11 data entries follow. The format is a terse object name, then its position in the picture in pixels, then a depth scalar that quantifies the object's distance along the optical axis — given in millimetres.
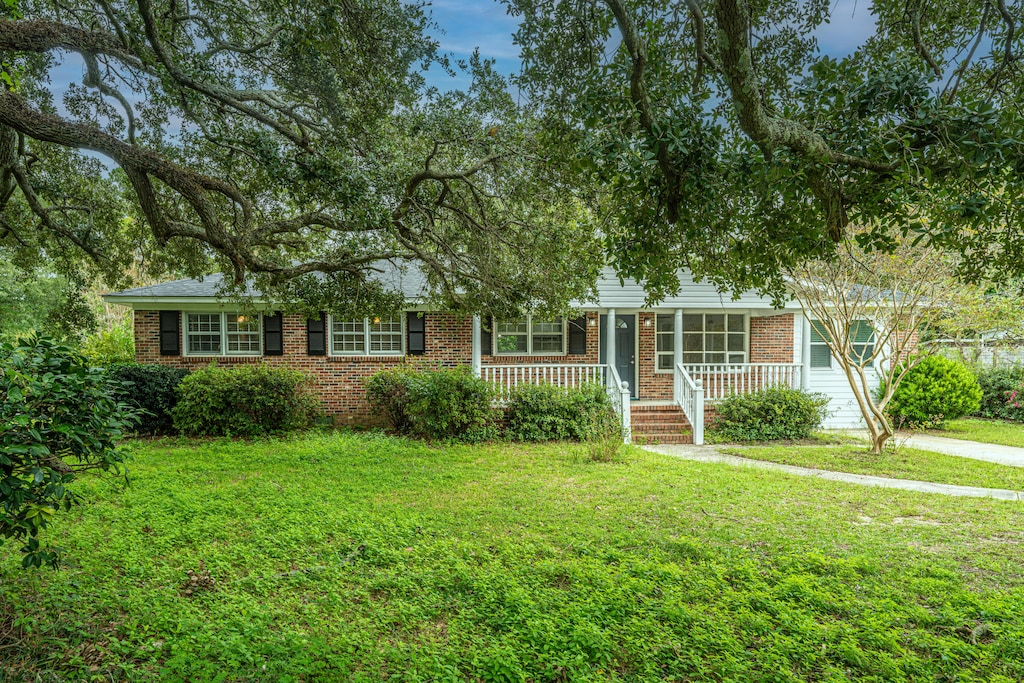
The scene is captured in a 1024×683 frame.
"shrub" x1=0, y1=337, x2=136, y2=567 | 2744
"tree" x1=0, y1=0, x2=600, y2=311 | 6195
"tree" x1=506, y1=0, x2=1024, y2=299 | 3607
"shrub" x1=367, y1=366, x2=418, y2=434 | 12016
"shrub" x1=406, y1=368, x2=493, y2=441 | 11148
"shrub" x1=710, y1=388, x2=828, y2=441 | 11992
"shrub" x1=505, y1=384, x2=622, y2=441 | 11422
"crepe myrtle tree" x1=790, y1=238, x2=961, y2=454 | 9625
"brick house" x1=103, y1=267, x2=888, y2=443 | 12945
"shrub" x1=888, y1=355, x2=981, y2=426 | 13297
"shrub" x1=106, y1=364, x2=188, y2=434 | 11805
